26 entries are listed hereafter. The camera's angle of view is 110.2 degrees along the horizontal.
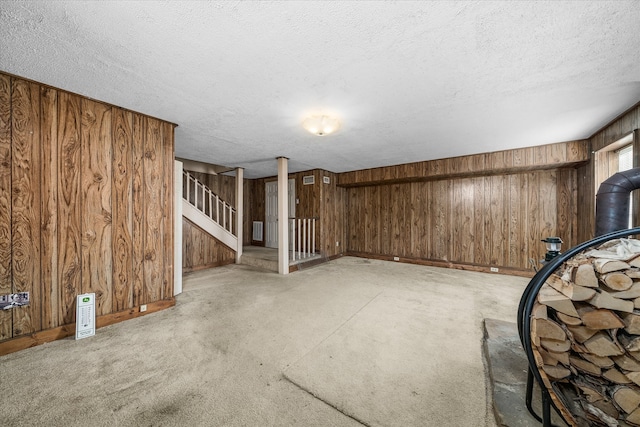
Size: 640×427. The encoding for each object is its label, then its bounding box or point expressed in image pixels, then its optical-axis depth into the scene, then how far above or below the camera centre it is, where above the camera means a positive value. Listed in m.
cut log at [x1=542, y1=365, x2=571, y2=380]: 1.11 -0.79
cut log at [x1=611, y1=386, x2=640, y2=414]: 0.99 -0.83
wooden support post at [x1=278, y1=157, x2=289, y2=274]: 4.34 +0.02
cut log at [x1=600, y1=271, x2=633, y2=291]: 0.99 -0.30
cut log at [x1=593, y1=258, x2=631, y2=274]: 1.01 -0.24
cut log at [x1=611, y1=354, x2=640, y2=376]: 0.99 -0.67
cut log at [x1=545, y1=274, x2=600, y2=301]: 1.05 -0.37
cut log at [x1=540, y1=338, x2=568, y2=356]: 1.09 -0.65
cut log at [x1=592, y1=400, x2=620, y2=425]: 1.04 -0.92
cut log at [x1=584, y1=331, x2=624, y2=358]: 1.01 -0.61
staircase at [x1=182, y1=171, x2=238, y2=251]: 4.68 -0.01
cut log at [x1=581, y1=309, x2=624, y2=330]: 1.00 -0.49
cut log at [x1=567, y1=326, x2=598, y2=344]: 1.06 -0.57
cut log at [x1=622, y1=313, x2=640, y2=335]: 0.98 -0.49
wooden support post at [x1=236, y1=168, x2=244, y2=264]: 5.17 +0.07
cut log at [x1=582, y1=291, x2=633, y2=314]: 0.99 -0.40
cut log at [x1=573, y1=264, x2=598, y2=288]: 1.05 -0.30
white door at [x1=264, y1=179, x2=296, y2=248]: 6.67 +0.01
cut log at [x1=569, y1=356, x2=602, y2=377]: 1.06 -0.74
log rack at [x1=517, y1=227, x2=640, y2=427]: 1.07 -0.47
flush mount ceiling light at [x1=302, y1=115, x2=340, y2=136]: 2.51 +1.05
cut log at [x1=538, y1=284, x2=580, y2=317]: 1.08 -0.43
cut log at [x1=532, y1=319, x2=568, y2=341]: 1.10 -0.58
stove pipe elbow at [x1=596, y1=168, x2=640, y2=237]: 1.63 +0.10
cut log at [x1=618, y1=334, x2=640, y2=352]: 0.98 -0.58
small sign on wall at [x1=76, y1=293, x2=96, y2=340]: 2.01 -0.91
